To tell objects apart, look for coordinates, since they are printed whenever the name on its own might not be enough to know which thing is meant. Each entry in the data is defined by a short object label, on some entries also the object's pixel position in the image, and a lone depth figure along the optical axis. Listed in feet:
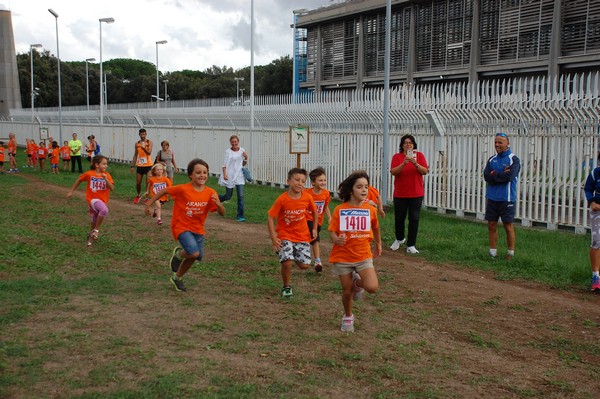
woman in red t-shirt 36.32
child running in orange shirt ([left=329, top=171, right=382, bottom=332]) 21.67
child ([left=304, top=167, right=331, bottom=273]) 28.17
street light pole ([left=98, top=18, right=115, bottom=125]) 128.77
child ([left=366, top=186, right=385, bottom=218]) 29.59
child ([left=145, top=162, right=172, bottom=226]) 41.83
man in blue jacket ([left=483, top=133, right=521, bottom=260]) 33.68
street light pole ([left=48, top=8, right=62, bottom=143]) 133.22
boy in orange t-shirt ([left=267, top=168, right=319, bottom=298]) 25.96
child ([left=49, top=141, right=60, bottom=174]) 94.89
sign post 49.85
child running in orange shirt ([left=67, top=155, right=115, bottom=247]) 37.55
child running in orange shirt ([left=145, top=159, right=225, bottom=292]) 26.73
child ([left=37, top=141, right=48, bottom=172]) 97.40
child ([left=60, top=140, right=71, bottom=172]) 97.09
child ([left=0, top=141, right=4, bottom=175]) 93.80
